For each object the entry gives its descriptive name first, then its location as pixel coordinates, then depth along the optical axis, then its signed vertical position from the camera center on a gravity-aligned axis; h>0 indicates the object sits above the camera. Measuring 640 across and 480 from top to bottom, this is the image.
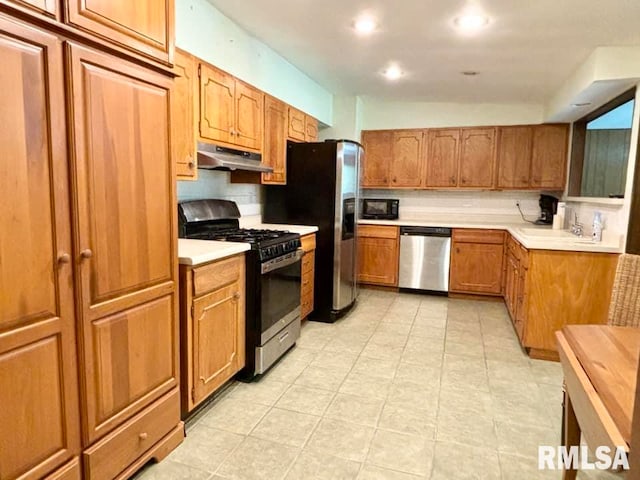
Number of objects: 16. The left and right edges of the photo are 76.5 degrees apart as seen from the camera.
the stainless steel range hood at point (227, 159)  2.59 +0.26
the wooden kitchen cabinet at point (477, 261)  4.70 -0.68
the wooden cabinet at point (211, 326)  2.07 -0.72
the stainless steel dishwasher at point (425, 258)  4.85 -0.68
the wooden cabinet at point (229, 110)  2.60 +0.62
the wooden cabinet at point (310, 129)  4.25 +0.75
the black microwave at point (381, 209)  5.25 -0.11
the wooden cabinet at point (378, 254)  5.00 -0.67
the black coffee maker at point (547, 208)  4.68 -0.04
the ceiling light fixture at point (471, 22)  2.53 +1.16
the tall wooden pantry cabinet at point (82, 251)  1.23 -0.21
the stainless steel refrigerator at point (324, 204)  3.75 -0.05
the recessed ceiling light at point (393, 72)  3.71 +1.22
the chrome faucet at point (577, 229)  3.73 -0.22
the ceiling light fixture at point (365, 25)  2.66 +1.18
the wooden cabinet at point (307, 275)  3.63 -0.70
